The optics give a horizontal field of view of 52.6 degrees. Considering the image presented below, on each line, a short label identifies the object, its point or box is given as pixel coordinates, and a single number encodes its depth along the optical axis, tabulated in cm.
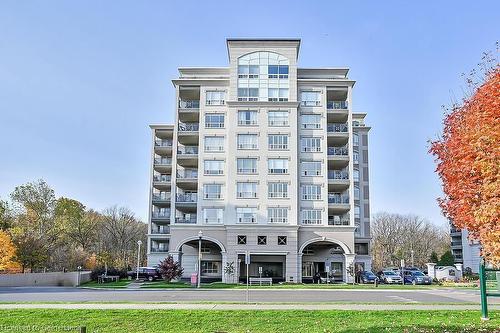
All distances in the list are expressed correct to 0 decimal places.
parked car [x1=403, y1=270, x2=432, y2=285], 5241
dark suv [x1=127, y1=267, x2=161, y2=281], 5206
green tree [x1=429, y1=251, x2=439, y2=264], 9022
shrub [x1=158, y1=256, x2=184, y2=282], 4706
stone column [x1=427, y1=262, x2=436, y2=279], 6175
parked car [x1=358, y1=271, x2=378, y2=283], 5573
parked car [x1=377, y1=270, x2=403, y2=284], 5350
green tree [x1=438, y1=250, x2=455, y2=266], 8170
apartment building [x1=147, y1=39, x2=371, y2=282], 5488
